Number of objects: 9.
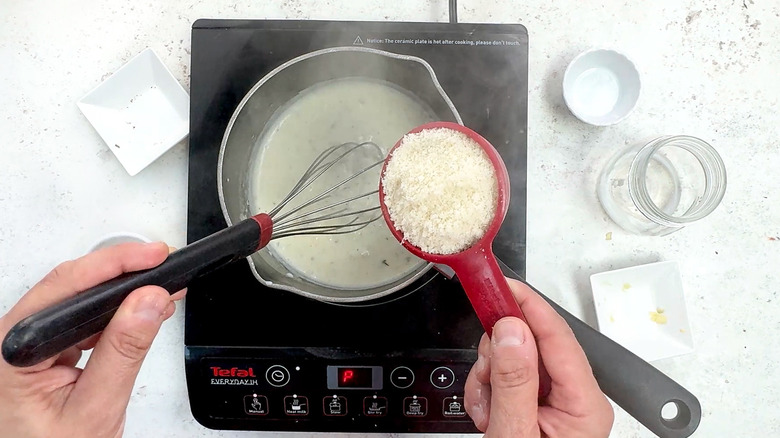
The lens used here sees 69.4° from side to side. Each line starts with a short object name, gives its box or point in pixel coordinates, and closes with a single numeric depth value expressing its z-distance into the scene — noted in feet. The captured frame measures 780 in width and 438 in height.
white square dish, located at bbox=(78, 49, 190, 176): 2.15
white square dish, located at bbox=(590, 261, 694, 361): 2.08
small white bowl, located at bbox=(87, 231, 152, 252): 2.11
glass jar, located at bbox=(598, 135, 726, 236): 2.06
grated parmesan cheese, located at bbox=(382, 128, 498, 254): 1.54
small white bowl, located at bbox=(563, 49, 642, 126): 2.13
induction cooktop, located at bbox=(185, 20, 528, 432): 2.04
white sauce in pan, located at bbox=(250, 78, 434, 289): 2.10
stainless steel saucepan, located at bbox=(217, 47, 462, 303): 1.80
